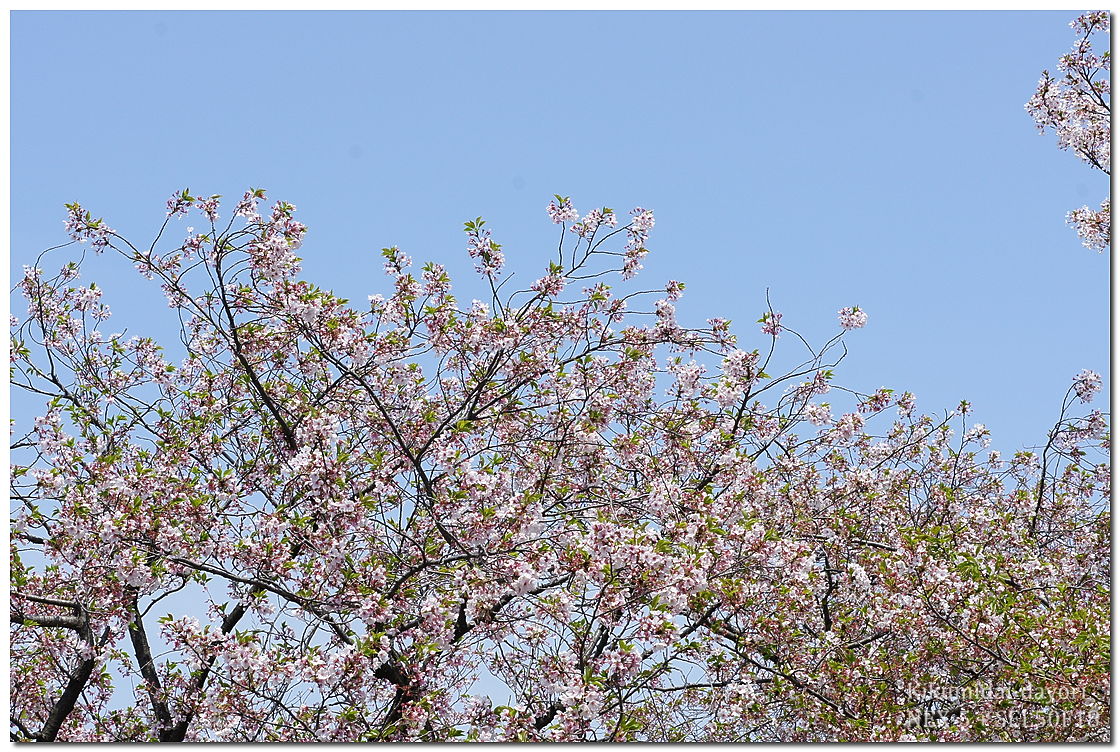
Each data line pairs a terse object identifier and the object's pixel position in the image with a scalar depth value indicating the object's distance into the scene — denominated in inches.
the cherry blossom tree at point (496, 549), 391.2
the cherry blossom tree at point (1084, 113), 504.7
